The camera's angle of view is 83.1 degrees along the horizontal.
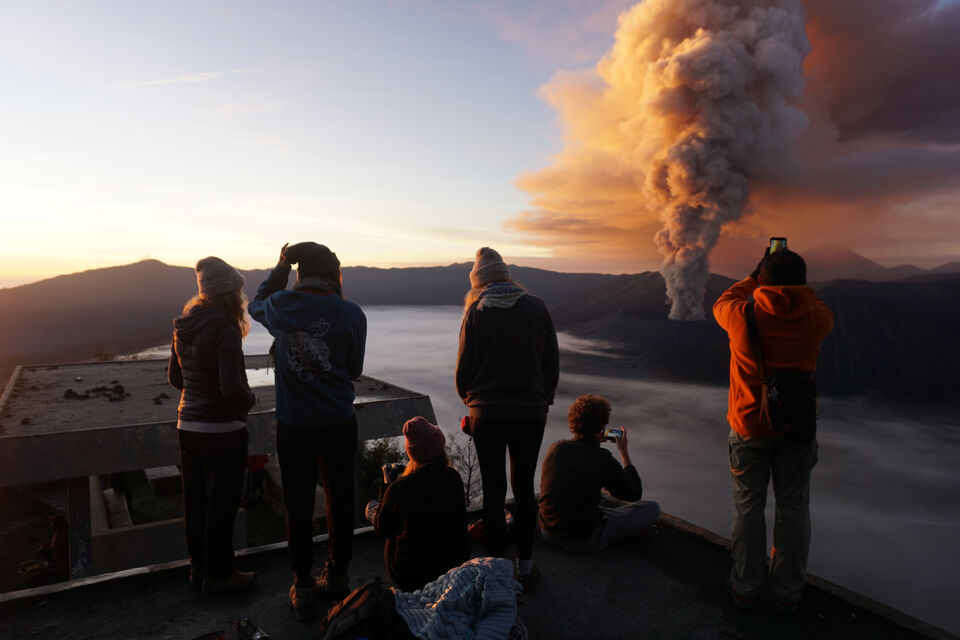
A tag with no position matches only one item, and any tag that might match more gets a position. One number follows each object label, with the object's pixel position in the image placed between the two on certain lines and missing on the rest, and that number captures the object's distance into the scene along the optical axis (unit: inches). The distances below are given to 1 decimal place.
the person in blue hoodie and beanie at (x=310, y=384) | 124.5
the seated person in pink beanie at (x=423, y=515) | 124.4
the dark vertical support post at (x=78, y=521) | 351.3
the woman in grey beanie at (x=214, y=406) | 129.8
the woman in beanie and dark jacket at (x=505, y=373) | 134.8
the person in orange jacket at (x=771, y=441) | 130.1
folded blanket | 99.7
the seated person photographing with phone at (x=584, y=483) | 163.9
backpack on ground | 99.6
